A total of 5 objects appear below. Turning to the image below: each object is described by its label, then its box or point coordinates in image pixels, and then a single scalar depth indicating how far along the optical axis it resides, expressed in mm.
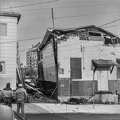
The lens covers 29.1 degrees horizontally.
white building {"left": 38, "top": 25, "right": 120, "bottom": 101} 16453
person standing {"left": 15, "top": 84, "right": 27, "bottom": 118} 9367
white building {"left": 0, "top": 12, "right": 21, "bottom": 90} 13922
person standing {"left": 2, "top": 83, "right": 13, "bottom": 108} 9562
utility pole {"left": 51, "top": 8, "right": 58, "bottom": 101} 16777
